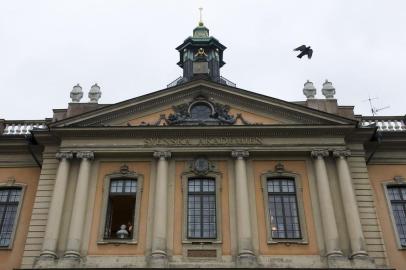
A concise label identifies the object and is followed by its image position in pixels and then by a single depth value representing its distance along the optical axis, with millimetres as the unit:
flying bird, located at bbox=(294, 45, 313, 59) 26434
